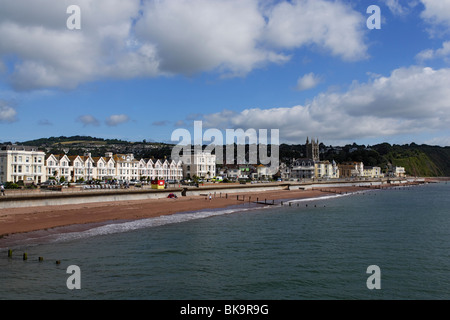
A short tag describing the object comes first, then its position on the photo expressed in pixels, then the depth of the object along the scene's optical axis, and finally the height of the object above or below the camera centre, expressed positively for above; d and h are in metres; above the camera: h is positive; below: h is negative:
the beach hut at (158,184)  65.32 -3.13
